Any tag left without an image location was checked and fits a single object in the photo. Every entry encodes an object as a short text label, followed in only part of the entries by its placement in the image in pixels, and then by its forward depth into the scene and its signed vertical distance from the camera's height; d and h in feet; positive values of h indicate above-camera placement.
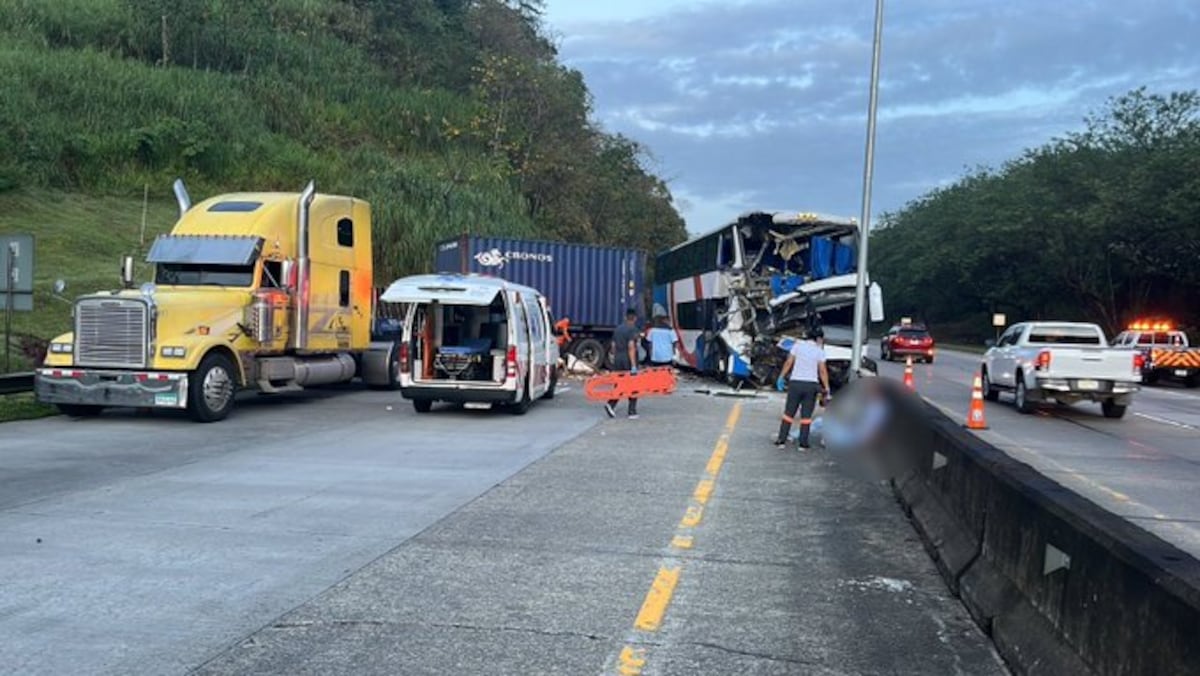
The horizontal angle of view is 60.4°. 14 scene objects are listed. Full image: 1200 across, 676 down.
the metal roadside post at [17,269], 53.42 +1.71
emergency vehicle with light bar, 106.93 -2.64
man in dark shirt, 58.70 -1.79
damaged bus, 74.49 +2.24
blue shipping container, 89.97 +3.99
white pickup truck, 62.69 -2.90
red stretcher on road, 56.95 -3.82
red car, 147.23 -3.07
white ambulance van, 52.54 -1.68
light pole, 69.05 +6.92
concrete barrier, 12.38 -3.81
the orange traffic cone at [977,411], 54.54 -4.59
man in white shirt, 44.29 -2.53
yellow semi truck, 47.85 -0.46
